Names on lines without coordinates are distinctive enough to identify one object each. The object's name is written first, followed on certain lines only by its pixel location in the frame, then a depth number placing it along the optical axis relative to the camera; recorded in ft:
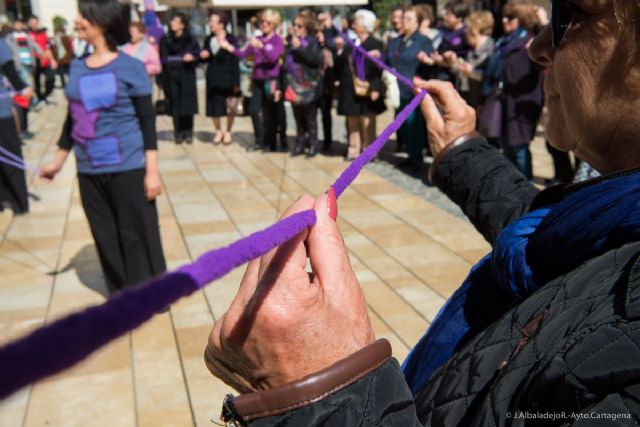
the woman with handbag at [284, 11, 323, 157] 31.16
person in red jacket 53.88
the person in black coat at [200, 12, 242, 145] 35.29
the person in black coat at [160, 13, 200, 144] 36.73
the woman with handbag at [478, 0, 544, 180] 23.21
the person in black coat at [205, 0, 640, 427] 2.53
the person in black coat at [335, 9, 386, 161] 29.32
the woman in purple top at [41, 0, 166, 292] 13.69
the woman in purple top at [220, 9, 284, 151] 32.65
